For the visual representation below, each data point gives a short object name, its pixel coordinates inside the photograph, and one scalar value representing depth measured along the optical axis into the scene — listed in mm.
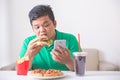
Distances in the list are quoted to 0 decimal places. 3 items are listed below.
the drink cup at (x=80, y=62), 1173
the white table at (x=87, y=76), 1114
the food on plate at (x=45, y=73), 1102
